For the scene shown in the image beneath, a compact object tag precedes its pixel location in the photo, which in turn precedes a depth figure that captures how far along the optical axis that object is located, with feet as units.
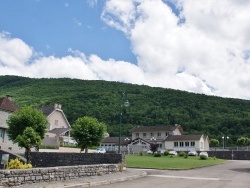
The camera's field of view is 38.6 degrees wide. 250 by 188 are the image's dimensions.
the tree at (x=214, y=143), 325.83
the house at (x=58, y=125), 268.09
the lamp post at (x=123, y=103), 103.25
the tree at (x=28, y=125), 128.77
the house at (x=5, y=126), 170.60
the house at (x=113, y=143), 328.08
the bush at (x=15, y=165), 67.31
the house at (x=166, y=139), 302.66
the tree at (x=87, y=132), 147.43
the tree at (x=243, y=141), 298.17
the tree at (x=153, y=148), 221.46
